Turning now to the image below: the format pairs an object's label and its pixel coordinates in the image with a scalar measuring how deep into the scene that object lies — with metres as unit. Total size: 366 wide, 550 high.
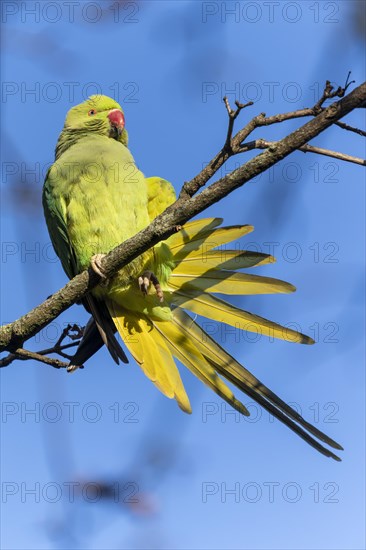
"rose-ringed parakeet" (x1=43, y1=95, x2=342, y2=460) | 6.78
